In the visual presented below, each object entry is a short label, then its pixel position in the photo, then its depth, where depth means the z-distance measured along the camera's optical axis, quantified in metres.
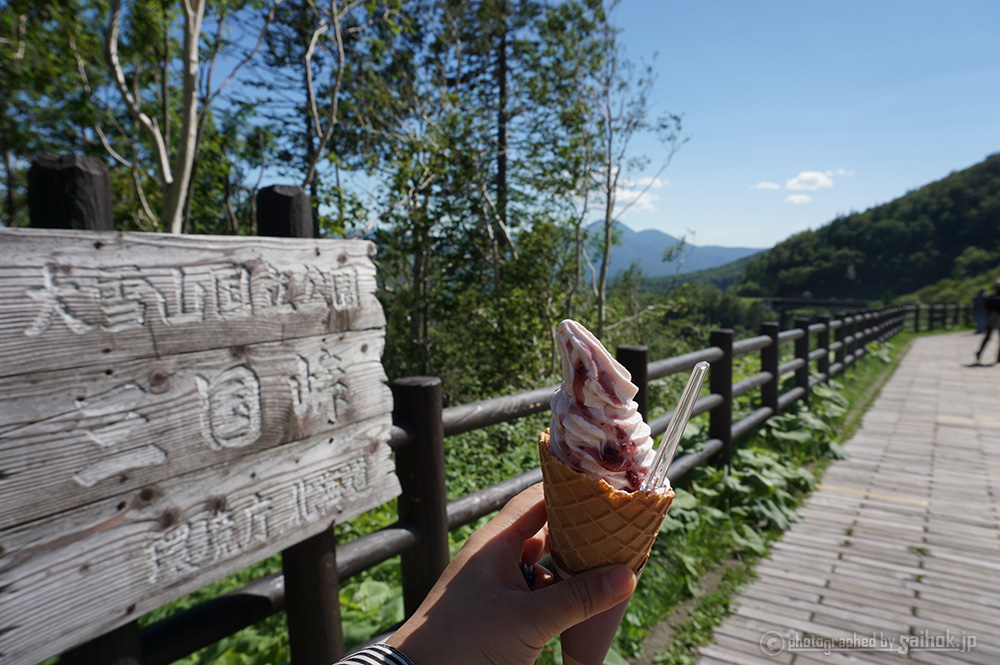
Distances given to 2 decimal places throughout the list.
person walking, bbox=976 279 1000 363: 12.52
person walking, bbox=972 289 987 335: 16.00
